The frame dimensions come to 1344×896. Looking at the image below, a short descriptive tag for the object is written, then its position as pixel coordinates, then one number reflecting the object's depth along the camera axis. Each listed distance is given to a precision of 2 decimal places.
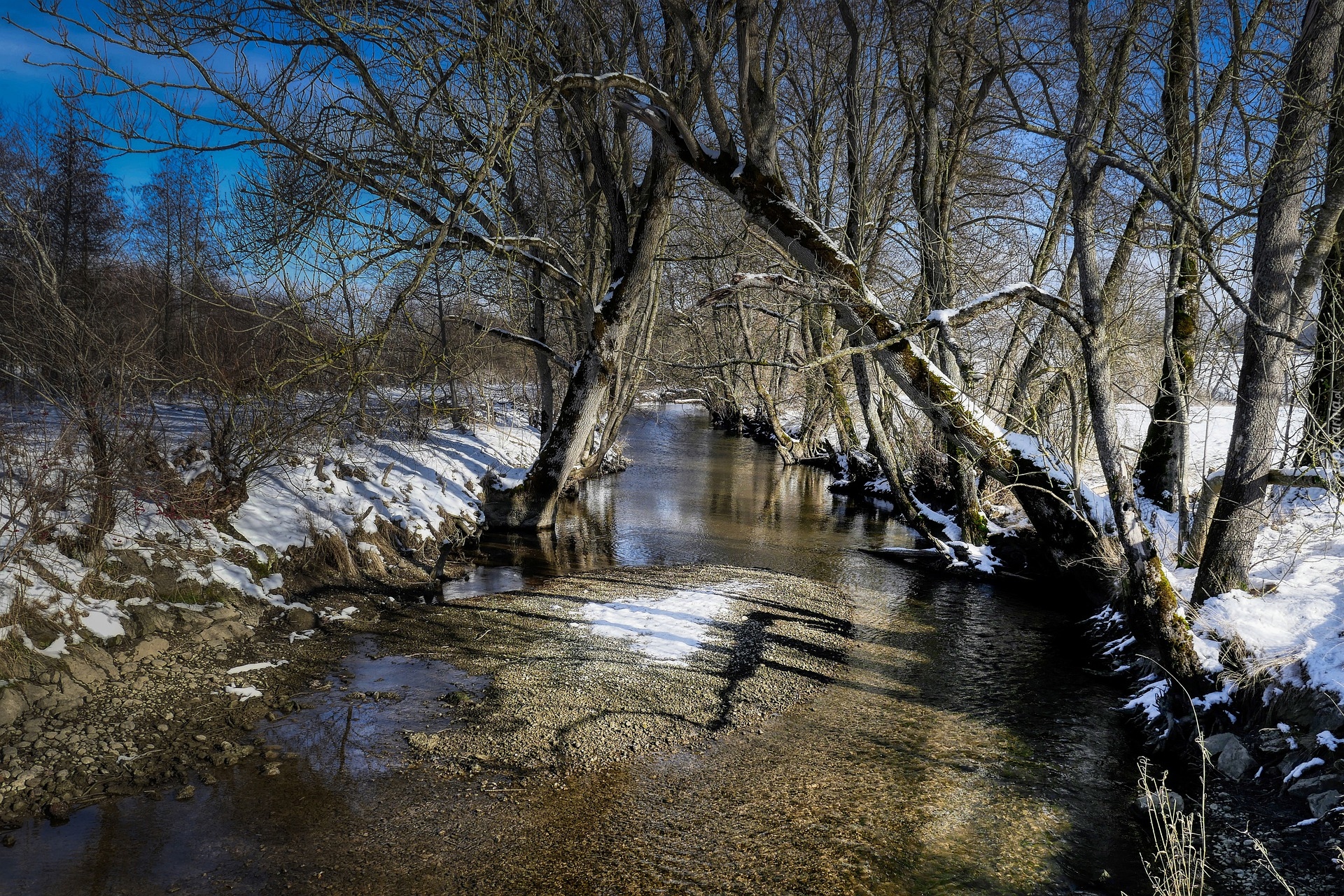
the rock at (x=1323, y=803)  4.89
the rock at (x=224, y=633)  7.07
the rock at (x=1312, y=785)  5.07
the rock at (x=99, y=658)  6.08
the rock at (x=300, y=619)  7.81
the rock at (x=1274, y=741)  5.55
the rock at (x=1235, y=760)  5.56
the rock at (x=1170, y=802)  4.98
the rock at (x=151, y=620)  6.75
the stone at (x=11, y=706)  5.23
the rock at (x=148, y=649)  6.41
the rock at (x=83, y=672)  5.85
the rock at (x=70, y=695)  5.55
